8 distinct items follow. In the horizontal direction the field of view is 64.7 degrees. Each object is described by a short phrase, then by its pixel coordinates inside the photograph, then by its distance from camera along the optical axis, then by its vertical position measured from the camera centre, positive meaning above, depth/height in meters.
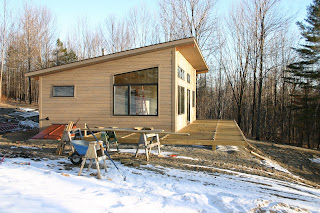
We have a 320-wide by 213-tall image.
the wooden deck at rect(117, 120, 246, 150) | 7.54 -0.87
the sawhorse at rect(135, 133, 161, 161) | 6.39 -0.79
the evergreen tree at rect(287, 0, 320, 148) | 20.22 +3.12
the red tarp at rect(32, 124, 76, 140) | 9.27 -0.85
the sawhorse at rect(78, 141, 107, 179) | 4.75 -0.81
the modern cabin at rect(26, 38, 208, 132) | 9.30 +0.82
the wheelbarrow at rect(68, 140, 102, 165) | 5.14 -0.84
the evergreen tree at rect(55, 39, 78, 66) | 30.98 +6.57
